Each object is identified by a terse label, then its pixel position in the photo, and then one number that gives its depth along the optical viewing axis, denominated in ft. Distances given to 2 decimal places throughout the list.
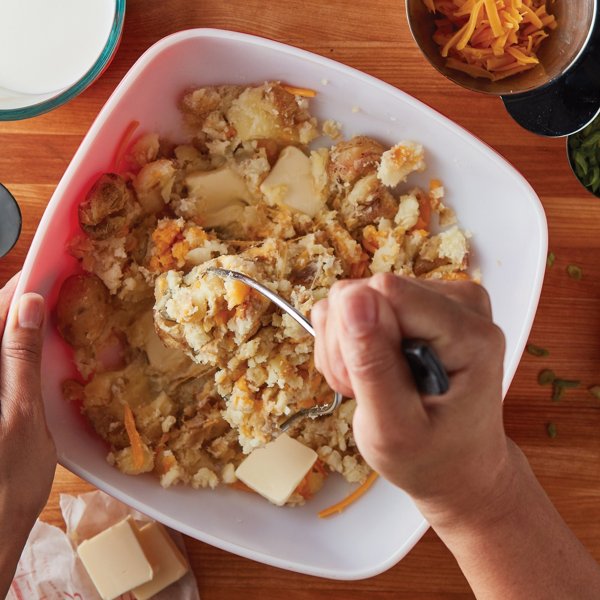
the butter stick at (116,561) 2.09
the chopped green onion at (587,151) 2.12
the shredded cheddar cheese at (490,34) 1.97
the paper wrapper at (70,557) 2.14
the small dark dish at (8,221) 2.08
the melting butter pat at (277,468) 2.05
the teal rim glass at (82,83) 2.00
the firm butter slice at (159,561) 2.11
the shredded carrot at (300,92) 2.05
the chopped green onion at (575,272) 2.16
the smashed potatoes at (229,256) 1.98
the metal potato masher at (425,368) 1.49
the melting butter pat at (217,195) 2.06
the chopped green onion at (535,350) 2.16
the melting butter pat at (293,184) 2.07
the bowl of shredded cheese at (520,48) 1.98
